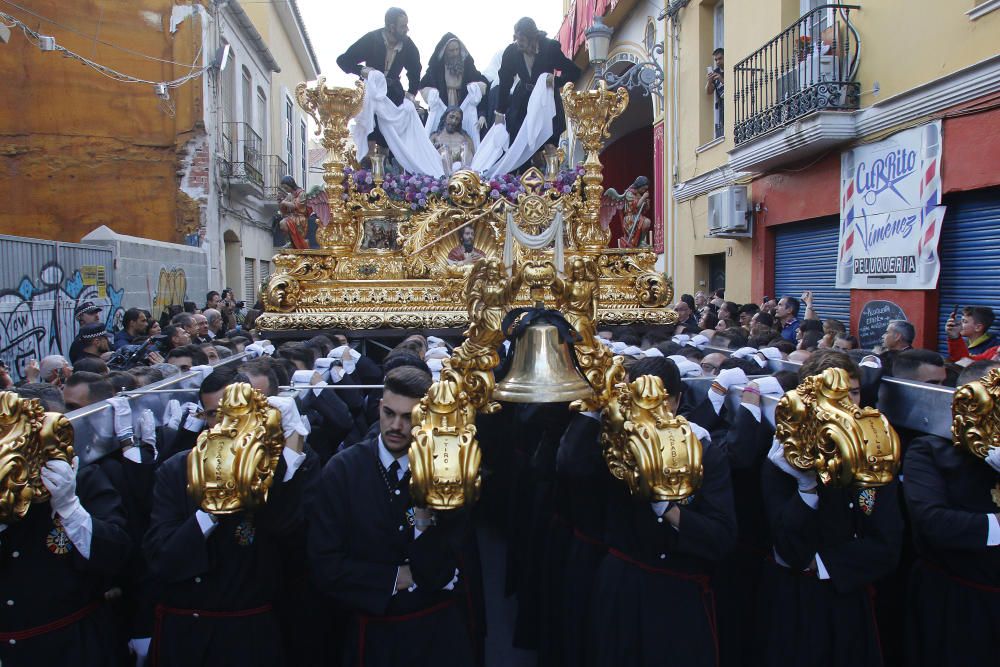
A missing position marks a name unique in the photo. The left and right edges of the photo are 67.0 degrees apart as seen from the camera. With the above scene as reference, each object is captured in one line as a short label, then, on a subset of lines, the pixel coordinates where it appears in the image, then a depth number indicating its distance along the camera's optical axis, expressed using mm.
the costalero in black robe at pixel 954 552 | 2645
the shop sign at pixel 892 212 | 7594
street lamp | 10586
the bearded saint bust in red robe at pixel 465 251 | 6340
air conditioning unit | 11141
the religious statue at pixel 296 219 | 6785
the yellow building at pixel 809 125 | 7176
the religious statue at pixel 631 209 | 6895
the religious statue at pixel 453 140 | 7398
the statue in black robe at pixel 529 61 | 7891
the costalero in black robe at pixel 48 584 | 2561
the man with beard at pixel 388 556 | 2453
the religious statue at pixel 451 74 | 7840
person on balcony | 12233
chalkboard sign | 8250
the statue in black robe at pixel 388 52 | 7578
